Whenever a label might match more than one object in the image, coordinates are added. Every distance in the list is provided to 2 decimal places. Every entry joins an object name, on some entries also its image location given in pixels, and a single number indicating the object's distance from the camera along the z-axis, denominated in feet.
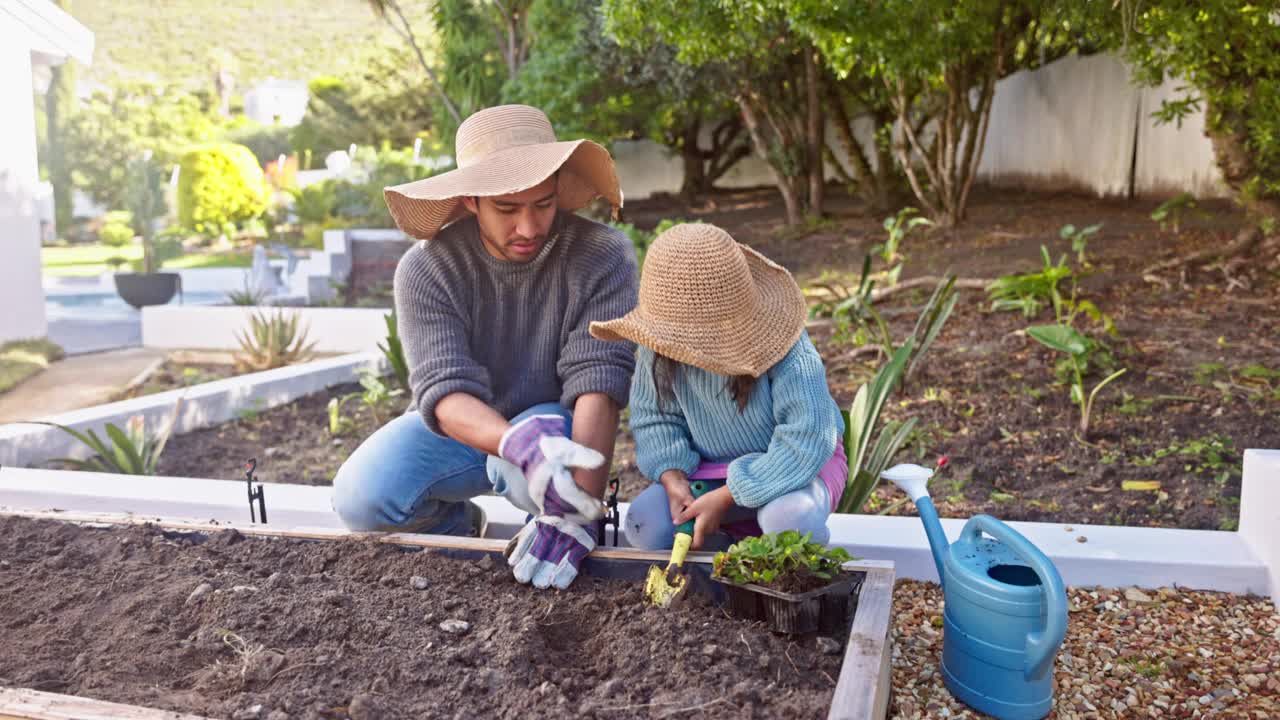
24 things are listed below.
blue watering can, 5.39
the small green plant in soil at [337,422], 12.39
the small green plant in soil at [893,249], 16.32
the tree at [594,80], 30.91
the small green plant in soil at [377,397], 12.53
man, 6.81
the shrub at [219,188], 53.57
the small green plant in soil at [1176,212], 19.93
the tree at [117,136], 80.89
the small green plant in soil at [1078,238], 14.88
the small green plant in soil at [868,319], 10.02
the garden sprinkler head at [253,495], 7.63
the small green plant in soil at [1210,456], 9.19
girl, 6.24
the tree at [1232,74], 13.53
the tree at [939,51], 17.19
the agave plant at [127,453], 10.08
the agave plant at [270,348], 17.04
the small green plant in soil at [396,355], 13.26
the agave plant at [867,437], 8.04
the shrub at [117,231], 56.44
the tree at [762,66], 18.80
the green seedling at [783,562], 5.57
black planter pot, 32.71
